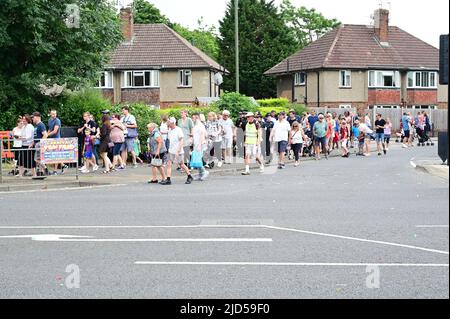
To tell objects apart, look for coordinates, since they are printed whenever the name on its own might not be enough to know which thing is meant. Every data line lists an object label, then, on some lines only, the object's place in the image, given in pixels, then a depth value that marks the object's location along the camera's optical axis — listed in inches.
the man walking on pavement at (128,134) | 988.6
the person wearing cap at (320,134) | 1195.9
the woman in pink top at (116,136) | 936.1
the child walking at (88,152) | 929.5
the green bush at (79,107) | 1102.4
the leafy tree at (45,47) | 1010.1
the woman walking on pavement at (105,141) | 919.7
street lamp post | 1507.4
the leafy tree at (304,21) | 3659.0
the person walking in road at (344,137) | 1331.2
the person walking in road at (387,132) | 1378.2
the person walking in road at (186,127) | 931.3
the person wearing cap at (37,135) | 808.3
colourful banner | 797.2
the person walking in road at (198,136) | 815.7
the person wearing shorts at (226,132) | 1025.5
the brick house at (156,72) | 2436.0
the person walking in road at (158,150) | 795.4
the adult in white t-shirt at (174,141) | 785.6
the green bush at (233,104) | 1307.0
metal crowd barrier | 799.7
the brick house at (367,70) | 2514.8
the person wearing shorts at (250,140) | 925.2
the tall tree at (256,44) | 3083.2
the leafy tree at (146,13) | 3321.9
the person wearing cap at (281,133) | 1005.8
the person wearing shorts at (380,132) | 1311.3
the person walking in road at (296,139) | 1070.4
